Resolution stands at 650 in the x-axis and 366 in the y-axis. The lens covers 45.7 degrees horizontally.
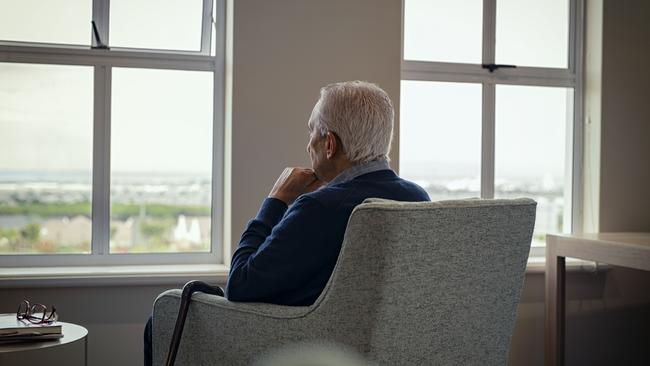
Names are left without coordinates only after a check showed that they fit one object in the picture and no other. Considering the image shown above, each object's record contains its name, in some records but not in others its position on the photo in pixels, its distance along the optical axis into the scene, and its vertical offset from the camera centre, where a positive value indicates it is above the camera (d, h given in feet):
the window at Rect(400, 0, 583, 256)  12.69 +1.37
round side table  7.29 -1.62
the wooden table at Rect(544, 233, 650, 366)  10.49 -1.13
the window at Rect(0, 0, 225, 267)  11.04 +0.67
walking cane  6.71 -1.18
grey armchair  5.67 -0.87
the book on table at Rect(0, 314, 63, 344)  7.47 -1.53
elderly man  6.19 -0.14
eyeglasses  8.07 -1.51
